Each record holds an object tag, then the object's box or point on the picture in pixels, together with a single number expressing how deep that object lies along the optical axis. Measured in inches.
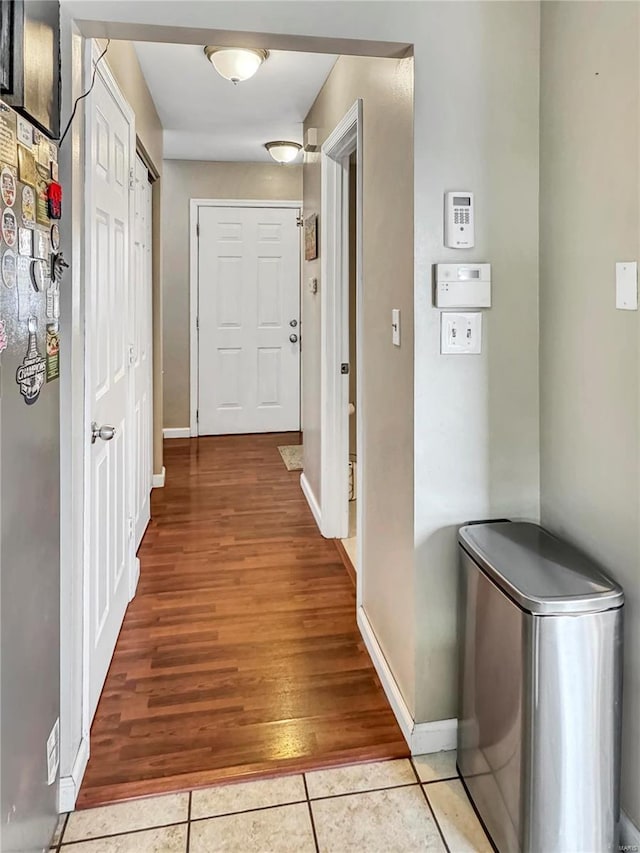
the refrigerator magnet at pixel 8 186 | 46.4
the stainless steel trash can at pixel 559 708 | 52.7
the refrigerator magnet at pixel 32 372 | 51.9
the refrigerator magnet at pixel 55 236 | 58.5
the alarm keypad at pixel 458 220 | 66.9
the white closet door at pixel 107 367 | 74.1
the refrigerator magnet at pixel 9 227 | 46.8
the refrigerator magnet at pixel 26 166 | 50.2
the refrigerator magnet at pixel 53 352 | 58.9
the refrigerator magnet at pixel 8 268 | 47.0
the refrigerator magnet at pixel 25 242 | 50.3
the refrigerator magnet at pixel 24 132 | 49.9
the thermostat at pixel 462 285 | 66.9
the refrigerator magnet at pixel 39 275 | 53.4
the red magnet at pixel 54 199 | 56.8
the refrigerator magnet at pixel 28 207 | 51.0
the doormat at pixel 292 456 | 195.9
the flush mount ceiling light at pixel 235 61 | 111.9
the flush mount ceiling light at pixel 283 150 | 189.2
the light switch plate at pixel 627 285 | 54.1
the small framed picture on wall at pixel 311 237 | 141.6
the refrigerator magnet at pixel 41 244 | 53.7
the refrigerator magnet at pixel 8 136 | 46.6
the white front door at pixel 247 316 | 231.3
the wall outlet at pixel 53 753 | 59.1
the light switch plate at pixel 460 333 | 68.2
